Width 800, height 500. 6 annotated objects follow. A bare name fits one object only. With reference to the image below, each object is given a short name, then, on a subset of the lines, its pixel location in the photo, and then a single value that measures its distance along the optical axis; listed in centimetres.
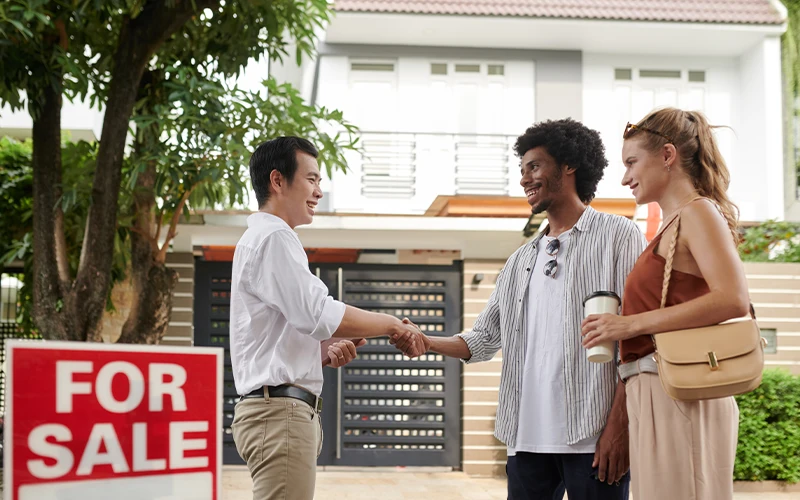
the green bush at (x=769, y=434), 976
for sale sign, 193
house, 1152
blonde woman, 234
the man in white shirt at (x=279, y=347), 272
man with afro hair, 277
